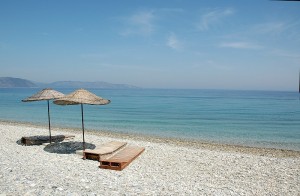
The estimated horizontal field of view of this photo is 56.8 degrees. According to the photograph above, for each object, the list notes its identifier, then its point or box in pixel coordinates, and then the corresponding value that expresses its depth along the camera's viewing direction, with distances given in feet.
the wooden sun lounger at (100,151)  34.25
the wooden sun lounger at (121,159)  30.71
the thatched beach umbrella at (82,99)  35.76
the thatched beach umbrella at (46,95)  40.98
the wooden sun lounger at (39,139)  44.01
